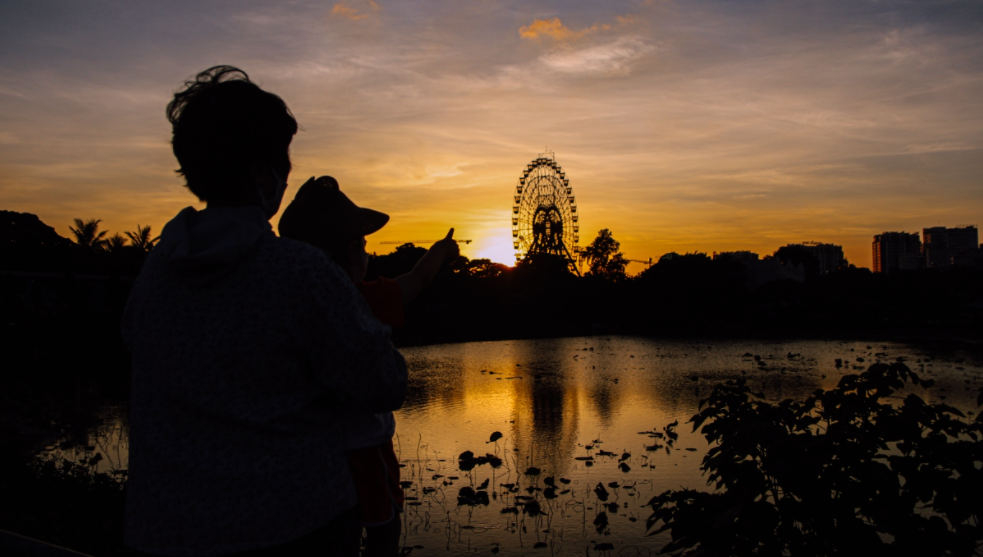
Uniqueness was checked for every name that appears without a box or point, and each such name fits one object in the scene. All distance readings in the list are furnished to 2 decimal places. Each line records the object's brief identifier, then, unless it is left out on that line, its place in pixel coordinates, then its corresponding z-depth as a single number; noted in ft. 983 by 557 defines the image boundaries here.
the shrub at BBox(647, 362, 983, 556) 7.47
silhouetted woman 3.33
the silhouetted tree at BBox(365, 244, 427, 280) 128.06
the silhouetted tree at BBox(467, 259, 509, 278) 170.22
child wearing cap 4.51
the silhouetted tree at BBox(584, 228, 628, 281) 240.32
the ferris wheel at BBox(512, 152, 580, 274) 138.62
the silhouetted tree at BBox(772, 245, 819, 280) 334.03
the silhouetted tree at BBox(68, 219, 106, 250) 103.06
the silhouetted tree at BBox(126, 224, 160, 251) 102.68
